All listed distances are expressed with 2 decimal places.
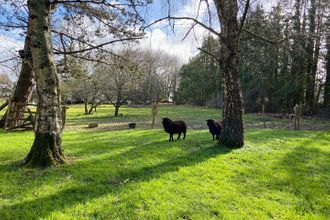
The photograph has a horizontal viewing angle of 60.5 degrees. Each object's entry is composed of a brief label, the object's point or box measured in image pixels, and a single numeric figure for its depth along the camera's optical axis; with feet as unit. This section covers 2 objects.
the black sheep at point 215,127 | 33.25
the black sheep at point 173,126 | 33.94
